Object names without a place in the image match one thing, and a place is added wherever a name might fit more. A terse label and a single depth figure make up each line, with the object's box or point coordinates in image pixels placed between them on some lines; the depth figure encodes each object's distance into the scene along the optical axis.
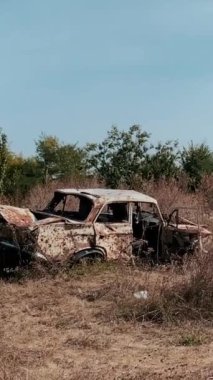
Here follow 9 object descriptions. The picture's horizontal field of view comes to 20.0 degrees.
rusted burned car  10.40
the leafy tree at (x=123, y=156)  29.77
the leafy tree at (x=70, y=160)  33.66
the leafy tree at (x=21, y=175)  27.35
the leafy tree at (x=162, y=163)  29.08
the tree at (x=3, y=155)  24.48
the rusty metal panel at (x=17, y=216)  10.59
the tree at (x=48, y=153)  36.28
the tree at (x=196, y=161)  32.19
